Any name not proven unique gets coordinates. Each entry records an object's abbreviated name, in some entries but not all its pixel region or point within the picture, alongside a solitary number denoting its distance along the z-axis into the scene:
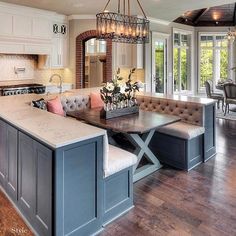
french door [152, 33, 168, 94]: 8.55
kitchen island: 2.12
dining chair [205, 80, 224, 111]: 8.32
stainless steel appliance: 6.32
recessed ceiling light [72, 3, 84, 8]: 6.28
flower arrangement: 3.88
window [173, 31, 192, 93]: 10.01
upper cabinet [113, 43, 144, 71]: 7.76
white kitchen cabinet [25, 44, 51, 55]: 6.86
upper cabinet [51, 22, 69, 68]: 7.55
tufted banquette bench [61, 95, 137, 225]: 2.60
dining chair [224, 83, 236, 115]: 7.36
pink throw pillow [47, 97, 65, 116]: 4.30
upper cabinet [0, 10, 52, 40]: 6.32
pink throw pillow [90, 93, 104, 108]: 5.11
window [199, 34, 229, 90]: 10.66
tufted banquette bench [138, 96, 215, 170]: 3.96
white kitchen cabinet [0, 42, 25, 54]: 6.34
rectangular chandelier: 3.99
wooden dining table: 3.29
